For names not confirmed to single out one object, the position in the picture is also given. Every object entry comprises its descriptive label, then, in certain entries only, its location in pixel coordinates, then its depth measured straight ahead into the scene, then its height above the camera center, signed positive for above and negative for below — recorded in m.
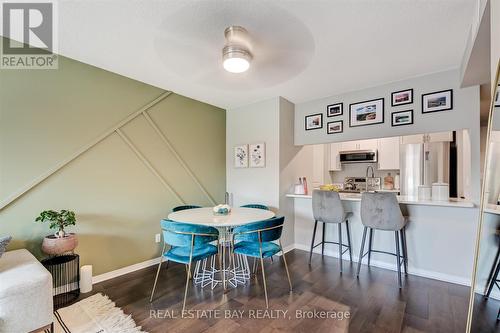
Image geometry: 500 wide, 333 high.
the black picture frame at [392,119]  2.86 +0.59
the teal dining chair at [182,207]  3.07 -0.59
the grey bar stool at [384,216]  2.58 -0.60
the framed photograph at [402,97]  2.83 +0.85
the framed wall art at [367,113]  3.04 +0.72
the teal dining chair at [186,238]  2.08 -0.68
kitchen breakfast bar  2.50 -0.89
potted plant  2.05 -0.67
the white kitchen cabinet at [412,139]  4.16 +0.47
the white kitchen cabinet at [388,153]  4.60 +0.24
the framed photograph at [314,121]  3.58 +0.69
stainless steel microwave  4.85 +0.19
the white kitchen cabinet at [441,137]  3.97 +0.48
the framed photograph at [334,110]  3.37 +0.83
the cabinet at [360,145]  4.93 +0.43
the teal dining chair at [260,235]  2.19 -0.69
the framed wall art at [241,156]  3.90 +0.15
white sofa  1.44 -0.88
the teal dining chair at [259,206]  3.20 -0.59
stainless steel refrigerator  3.79 +0.00
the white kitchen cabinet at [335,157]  5.38 +0.18
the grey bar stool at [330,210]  3.00 -0.61
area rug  1.78 -1.28
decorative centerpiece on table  2.64 -0.53
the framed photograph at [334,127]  3.37 +0.57
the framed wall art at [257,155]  3.69 +0.16
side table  2.15 -1.11
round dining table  2.26 -0.59
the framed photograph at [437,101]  2.58 +0.74
